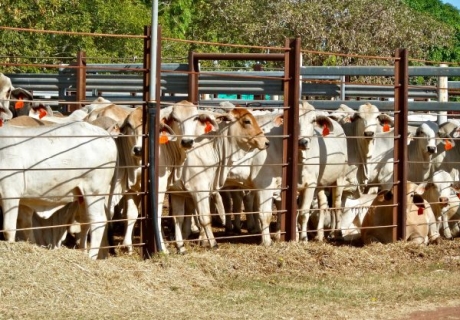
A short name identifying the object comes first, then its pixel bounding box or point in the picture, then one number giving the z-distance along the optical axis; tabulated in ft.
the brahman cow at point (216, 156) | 43.39
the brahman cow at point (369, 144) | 50.65
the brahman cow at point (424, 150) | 51.75
